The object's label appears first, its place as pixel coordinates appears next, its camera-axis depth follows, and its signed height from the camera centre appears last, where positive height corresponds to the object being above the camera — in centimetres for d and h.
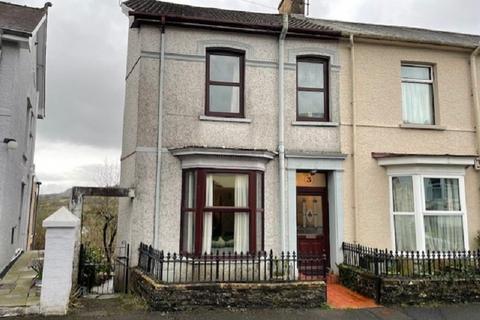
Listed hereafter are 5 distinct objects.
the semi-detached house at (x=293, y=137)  948 +215
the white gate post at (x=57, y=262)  722 -84
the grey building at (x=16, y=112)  882 +272
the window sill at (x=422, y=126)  1095 +258
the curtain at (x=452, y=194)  1050 +68
